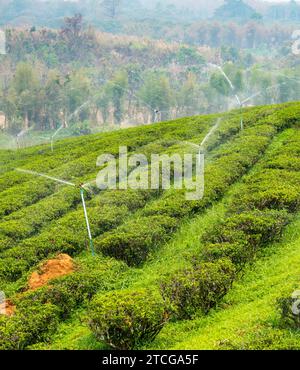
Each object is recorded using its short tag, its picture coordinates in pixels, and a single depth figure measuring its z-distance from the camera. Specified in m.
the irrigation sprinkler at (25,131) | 63.97
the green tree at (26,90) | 68.88
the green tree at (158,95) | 75.25
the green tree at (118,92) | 77.62
